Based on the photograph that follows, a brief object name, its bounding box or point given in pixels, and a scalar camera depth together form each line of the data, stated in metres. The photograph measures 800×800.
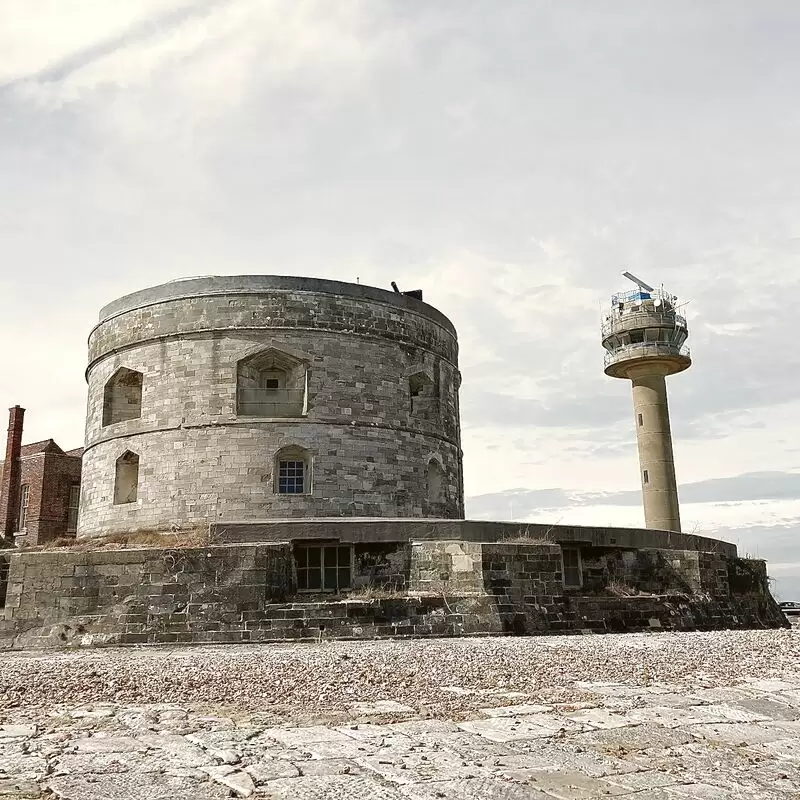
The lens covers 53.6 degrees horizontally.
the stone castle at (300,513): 14.50
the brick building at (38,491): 32.78
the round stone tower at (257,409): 20.00
